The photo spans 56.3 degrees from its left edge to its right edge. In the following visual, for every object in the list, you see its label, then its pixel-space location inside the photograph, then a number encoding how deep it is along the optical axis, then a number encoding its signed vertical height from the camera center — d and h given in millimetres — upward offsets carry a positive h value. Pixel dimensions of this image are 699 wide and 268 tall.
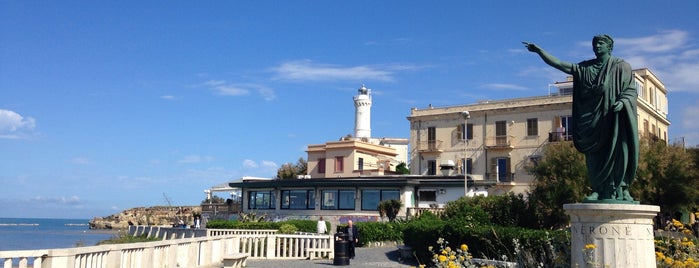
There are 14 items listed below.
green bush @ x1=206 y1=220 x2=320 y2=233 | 32125 -965
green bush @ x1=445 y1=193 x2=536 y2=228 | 20906 -35
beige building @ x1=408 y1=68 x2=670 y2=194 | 47625 +6024
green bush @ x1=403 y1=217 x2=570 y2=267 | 10750 -718
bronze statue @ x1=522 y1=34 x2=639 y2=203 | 9227 +1209
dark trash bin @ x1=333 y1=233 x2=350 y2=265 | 20188 -1423
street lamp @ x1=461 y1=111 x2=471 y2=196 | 33159 +1449
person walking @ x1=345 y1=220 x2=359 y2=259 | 21541 -967
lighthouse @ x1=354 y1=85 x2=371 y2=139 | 75644 +10558
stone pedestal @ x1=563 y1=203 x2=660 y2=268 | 8706 -327
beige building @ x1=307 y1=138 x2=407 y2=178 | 54875 +4077
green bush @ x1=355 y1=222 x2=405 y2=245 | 28156 -1026
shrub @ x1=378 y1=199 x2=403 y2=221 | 34688 -24
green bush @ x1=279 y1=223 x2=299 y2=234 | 29242 -1035
